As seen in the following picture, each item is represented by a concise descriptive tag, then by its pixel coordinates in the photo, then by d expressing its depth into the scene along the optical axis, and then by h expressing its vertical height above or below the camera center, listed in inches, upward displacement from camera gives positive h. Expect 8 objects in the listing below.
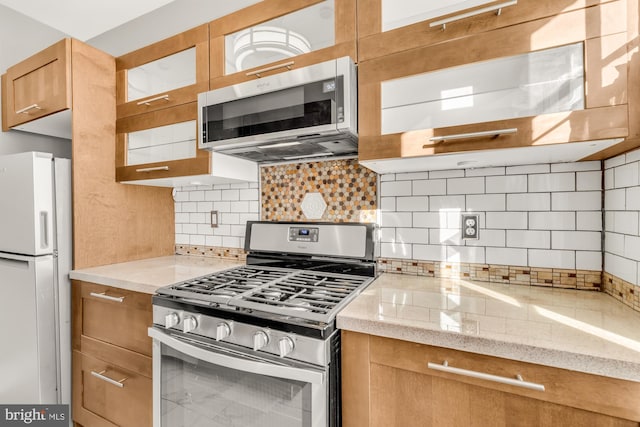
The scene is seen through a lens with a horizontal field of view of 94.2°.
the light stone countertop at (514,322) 27.7 -13.2
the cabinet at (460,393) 27.4 -19.4
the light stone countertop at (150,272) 55.4 -13.1
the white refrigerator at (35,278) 60.9 -14.0
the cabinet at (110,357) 54.7 -28.8
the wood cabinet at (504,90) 34.5 +16.3
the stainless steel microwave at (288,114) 46.7 +16.7
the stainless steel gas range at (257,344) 37.0 -18.6
